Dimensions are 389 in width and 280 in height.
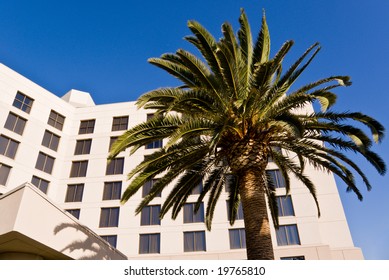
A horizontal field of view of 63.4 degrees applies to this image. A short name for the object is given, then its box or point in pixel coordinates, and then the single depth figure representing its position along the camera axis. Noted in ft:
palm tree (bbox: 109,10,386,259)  33.99
